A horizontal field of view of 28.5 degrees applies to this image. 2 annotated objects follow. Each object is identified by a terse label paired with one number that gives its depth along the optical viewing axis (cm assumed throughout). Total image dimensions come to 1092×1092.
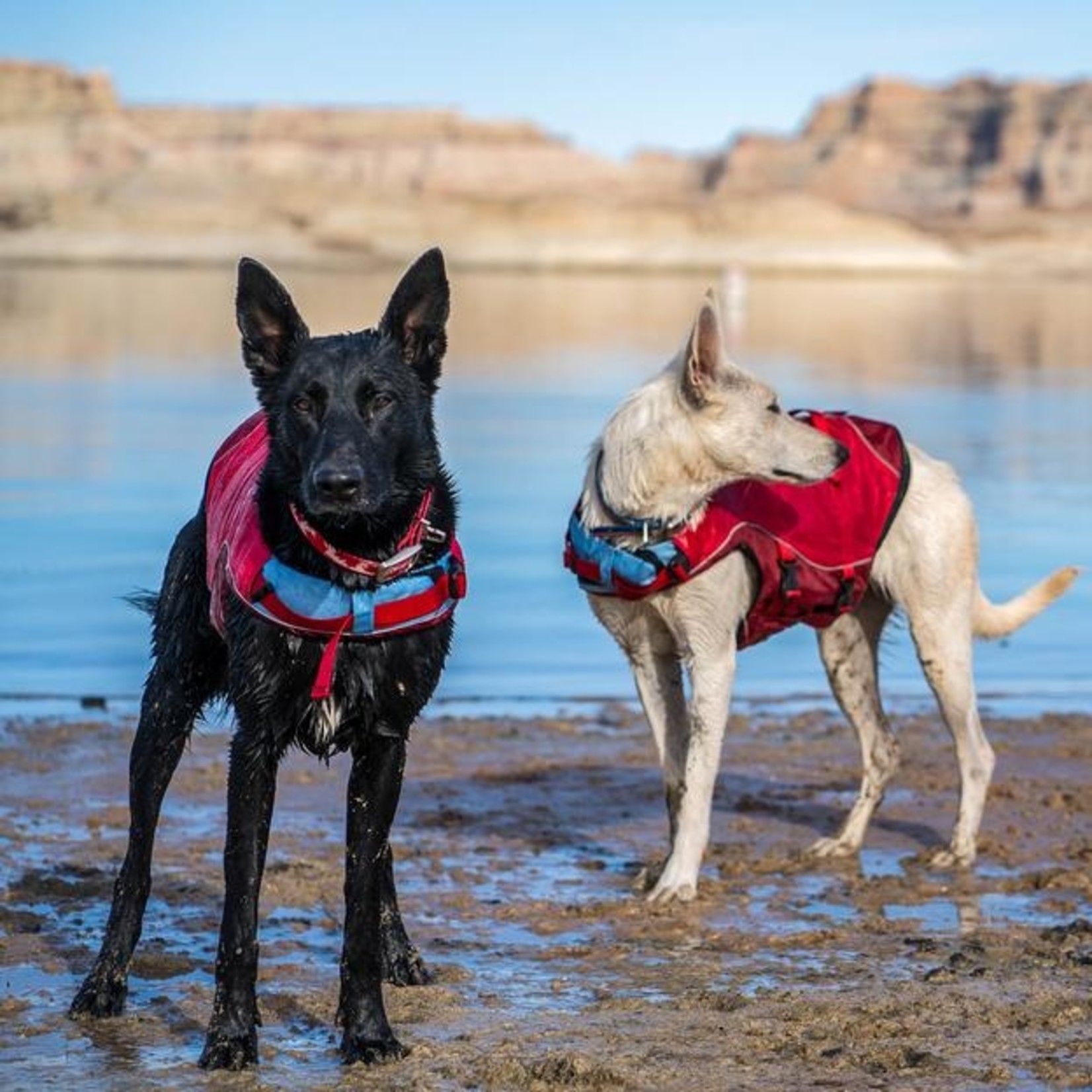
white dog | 721
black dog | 507
